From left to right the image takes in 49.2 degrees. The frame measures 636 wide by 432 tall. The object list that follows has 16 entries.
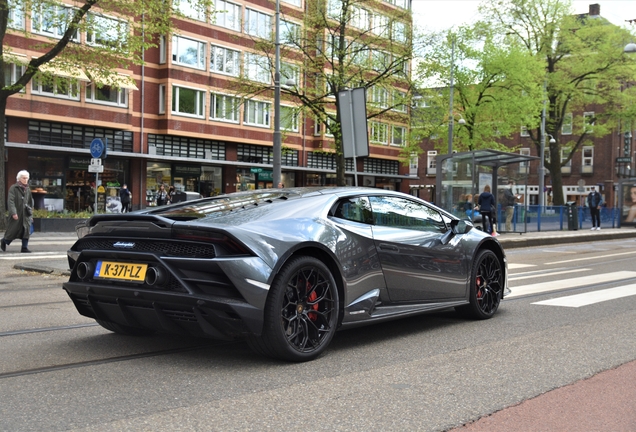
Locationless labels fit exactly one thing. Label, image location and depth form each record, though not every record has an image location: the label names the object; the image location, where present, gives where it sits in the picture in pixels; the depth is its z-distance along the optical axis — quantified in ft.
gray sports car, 14.64
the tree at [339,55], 92.63
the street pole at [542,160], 133.80
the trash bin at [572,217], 99.25
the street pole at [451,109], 120.97
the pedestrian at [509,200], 79.56
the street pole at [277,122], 78.43
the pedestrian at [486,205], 70.95
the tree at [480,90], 121.90
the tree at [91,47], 69.97
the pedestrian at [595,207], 102.47
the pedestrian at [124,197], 105.29
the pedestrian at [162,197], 110.11
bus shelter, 71.51
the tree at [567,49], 136.77
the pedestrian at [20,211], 45.70
